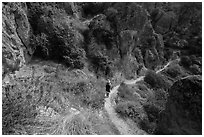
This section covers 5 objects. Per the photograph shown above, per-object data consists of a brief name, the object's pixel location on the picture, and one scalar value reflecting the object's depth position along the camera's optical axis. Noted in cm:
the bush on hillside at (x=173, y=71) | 2197
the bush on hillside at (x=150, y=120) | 988
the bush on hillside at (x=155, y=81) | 1715
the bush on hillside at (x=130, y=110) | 1063
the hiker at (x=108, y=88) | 1242
